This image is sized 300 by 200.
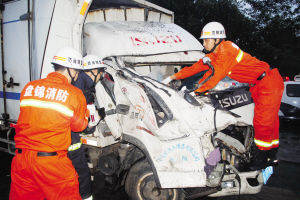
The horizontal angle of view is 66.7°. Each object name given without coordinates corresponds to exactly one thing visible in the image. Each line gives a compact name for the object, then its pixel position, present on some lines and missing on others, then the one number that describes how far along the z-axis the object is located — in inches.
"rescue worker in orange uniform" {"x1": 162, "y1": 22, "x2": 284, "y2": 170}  114.7
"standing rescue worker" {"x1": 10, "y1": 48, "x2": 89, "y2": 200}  75.3
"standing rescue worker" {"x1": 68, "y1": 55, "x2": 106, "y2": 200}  105.3
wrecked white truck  99.1
